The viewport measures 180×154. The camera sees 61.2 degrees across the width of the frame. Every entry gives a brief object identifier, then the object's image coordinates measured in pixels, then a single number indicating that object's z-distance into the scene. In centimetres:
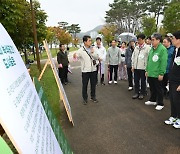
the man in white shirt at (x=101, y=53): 561
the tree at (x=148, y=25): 2543
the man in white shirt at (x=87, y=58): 393
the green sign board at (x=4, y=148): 67
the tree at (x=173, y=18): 2038
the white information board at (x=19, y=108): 73
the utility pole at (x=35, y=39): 835
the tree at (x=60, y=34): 3028
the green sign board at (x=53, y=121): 164
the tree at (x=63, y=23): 6337
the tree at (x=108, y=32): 3545
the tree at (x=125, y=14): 3606
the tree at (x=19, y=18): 708
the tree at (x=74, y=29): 6642
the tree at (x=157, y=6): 3273
